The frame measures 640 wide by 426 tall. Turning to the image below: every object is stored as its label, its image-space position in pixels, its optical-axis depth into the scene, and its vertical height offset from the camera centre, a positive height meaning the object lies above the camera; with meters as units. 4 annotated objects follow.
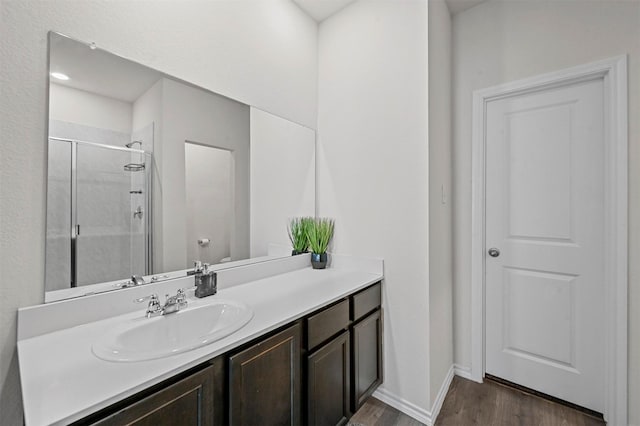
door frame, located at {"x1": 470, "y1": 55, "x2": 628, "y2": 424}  1.60 +0.00
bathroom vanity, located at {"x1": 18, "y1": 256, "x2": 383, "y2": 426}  0.71 -0.47
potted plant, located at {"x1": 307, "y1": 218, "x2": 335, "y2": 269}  2.09 -0.20
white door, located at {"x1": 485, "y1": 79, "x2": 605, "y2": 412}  1.77 -0.18
